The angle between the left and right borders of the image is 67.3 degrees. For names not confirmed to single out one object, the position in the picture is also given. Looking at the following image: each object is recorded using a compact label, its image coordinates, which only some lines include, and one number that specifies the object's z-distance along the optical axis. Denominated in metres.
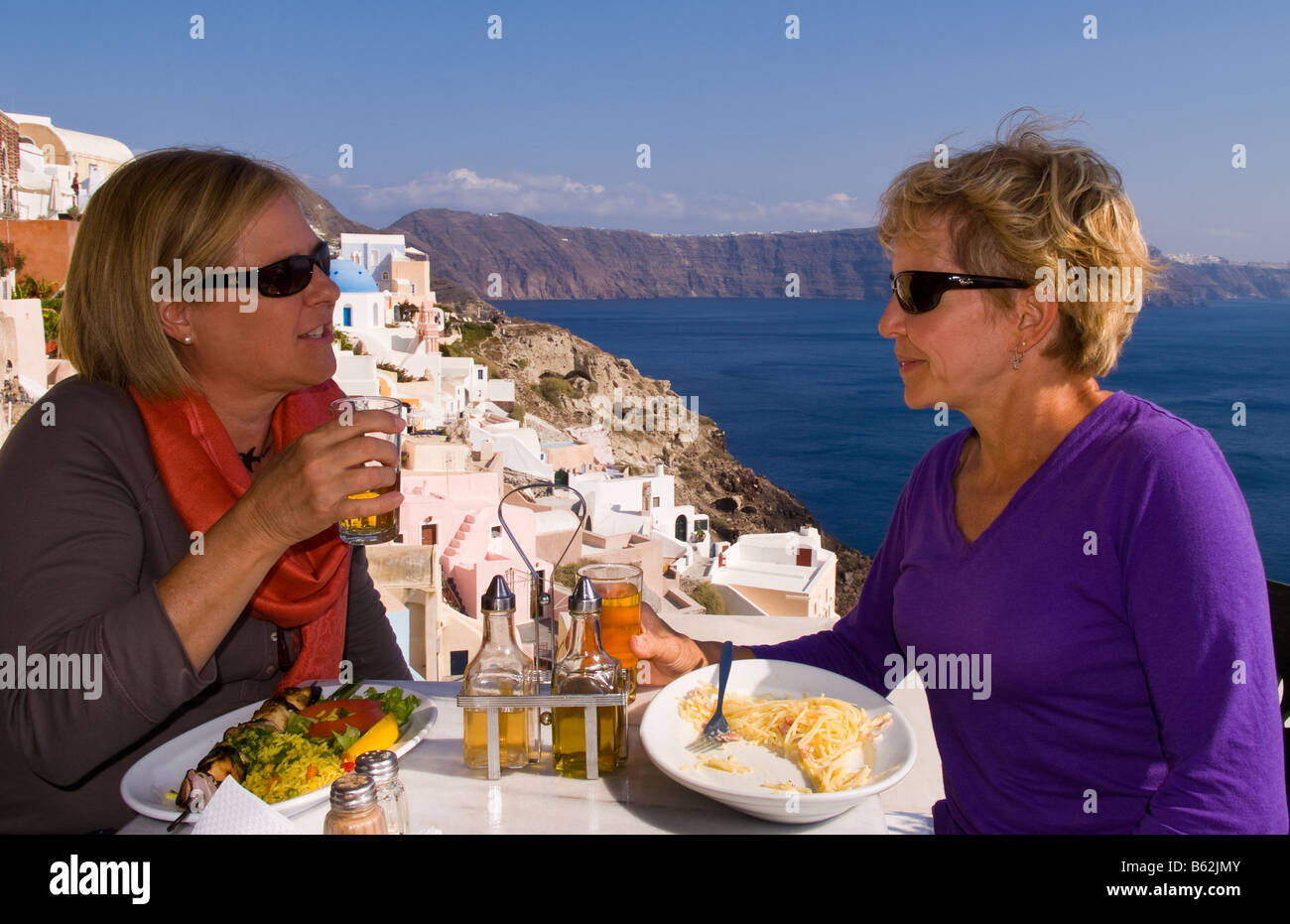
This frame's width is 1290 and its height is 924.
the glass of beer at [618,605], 1.61
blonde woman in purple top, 1.44
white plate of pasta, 1.40
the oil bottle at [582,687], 1.48
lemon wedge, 1.58
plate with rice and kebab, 1.43
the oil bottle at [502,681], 1.44
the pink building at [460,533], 18.02
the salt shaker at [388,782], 1.21
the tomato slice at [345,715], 1.61
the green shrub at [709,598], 23.78
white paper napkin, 1.19
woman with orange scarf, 1.46
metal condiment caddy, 1.46
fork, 1.61
